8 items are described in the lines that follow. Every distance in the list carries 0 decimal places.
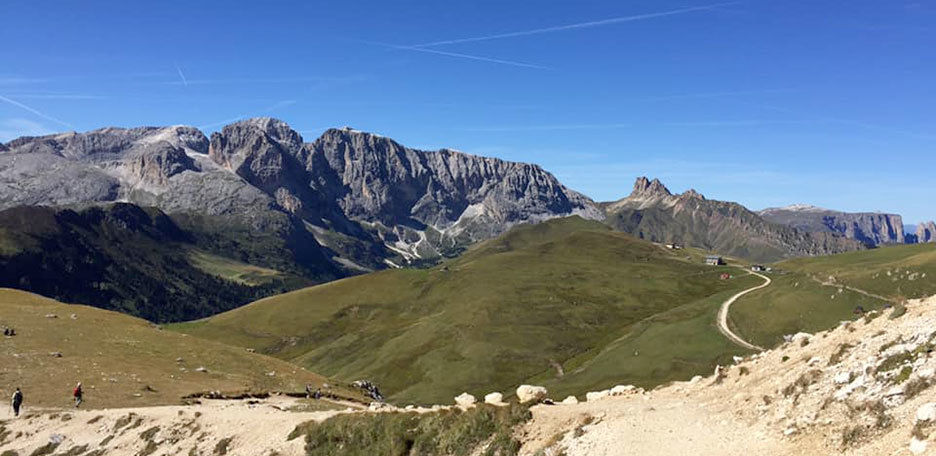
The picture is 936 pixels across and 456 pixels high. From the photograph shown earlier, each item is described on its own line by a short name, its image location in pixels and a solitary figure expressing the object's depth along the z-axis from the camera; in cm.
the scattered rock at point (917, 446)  2130
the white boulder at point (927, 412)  2219
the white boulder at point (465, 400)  3934
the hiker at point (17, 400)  5250
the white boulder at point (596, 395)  4109
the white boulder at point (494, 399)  3898
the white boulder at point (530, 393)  3722
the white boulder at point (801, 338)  3684
